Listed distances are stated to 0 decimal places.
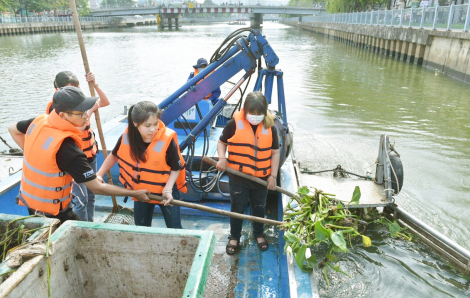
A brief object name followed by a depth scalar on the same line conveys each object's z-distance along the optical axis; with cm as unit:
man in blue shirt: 605
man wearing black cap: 236
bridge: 5759
